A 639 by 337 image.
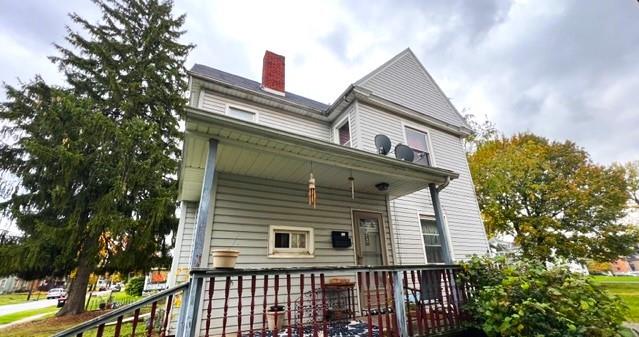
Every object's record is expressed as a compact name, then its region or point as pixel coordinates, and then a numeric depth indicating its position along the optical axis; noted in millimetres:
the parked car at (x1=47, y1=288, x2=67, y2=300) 21141
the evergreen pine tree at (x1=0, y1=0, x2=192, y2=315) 7617
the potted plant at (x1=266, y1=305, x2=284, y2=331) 3656
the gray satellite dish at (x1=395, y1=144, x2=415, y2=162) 5789
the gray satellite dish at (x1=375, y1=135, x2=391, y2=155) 5867
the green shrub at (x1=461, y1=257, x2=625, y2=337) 2967
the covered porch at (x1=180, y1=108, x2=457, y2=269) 3318
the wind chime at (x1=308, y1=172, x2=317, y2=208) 3513
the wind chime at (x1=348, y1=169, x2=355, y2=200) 4953
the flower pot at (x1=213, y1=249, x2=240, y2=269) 2666
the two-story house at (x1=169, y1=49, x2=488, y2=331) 3750
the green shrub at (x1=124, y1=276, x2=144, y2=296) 14745
